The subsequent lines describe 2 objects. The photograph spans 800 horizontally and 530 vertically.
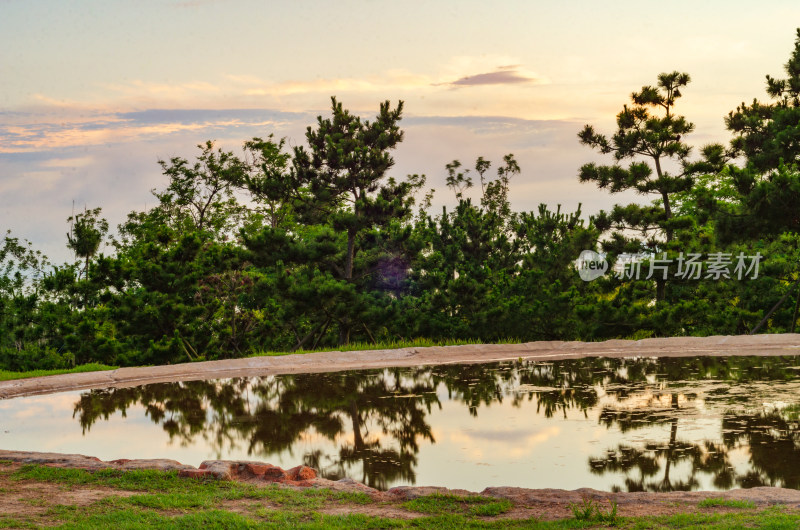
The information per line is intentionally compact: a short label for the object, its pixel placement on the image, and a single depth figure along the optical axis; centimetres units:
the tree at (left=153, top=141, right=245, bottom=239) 3638
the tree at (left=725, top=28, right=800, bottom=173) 2181
